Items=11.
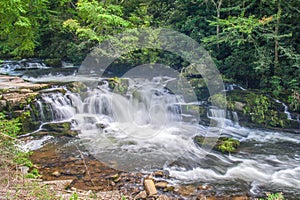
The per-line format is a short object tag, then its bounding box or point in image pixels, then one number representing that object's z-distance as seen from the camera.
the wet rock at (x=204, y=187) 4.28
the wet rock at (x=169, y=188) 4.13
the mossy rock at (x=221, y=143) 5.80
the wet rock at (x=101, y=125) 7.10
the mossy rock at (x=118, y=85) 8.57
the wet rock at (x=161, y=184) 4.23
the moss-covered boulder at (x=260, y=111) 7.26
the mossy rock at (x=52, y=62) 12.09
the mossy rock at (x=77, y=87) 7.89
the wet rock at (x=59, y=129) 6.41
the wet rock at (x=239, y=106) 7.76
